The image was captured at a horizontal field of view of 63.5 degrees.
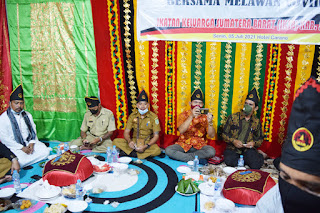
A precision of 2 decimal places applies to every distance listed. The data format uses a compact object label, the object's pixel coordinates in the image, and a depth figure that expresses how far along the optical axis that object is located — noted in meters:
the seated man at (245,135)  4.20
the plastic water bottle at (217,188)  3.19
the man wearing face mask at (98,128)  4.83
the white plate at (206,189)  3.30
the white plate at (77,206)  2.92
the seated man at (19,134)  4.22
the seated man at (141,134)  4.59
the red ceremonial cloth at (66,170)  3.45
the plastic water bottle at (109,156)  4.10
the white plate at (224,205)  2.94
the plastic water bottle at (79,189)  3.12
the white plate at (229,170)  3.79
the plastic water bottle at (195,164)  3.89
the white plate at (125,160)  4.16
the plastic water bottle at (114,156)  4.14
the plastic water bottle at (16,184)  3.32
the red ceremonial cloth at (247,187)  3.05
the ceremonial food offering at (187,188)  3.31
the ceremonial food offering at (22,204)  3.01
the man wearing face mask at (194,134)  4.39
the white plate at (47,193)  3.14
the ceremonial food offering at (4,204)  2.98
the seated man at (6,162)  3.65
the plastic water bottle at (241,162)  4.02
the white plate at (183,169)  3.92
